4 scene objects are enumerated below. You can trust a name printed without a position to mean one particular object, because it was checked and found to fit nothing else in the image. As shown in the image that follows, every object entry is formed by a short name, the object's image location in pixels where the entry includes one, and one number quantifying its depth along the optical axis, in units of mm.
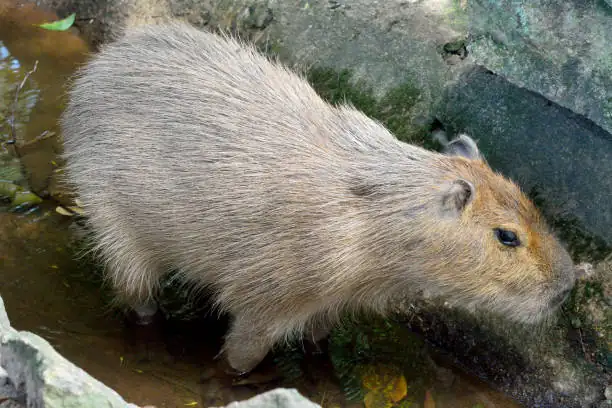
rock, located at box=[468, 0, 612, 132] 3229
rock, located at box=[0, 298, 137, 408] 2295
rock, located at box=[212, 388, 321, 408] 2283
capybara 3307
